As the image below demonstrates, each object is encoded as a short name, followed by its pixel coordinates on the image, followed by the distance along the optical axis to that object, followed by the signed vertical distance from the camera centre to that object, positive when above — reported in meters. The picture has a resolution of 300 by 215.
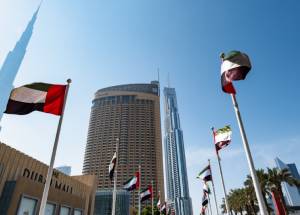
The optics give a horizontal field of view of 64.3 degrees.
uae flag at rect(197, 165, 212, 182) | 22.45 +5.64
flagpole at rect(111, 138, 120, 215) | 17.93 +3.33
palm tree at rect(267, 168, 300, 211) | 42.06 +9.64
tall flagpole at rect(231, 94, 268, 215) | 8.69 +2.81
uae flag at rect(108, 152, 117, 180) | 19.20 +5.43
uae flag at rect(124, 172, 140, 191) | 23.77 +5.33
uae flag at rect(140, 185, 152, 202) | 29.69 +5.49
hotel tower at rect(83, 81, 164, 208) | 150.12 +65.62
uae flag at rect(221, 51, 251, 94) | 10.34 +6.65
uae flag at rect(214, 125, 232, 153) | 15.19 +5.98
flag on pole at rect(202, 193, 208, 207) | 32.38 +5.09
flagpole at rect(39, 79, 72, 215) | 9.08 +3.41
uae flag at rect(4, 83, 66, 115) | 10.77 +5.95
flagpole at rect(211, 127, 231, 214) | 17.76 +4.29
